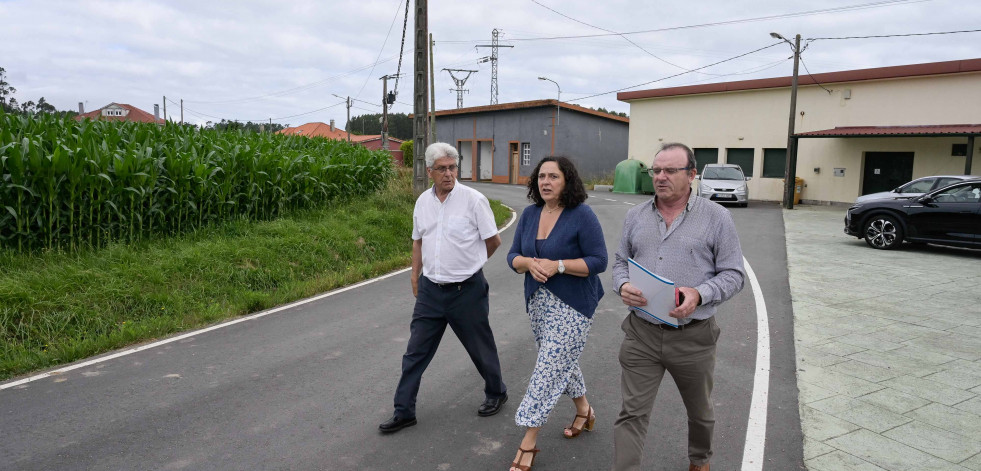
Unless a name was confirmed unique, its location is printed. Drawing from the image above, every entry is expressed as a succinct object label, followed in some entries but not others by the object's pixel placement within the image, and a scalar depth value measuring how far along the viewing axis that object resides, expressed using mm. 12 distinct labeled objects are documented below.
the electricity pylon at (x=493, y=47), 54406
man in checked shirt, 3328
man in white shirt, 4383
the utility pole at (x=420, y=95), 15430
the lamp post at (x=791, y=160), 24062
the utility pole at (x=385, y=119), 41803
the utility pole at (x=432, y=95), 26594
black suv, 12484
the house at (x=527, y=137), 39250
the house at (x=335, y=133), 70694
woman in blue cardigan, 3816
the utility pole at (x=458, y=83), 55344
